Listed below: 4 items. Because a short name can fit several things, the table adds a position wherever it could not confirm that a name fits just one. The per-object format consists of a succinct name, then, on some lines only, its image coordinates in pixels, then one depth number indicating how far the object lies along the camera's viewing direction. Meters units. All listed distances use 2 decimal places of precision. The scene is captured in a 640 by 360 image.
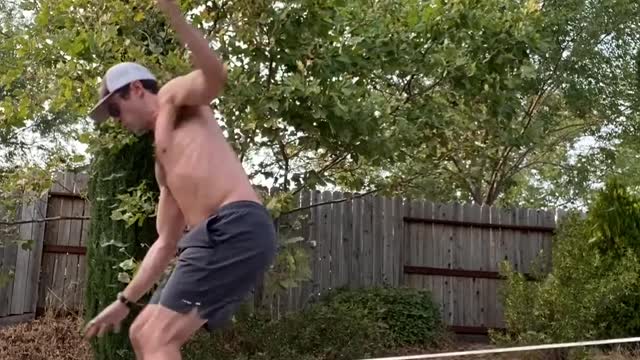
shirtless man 2.53
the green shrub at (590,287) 7.39
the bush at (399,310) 8.26
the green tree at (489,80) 7.09
